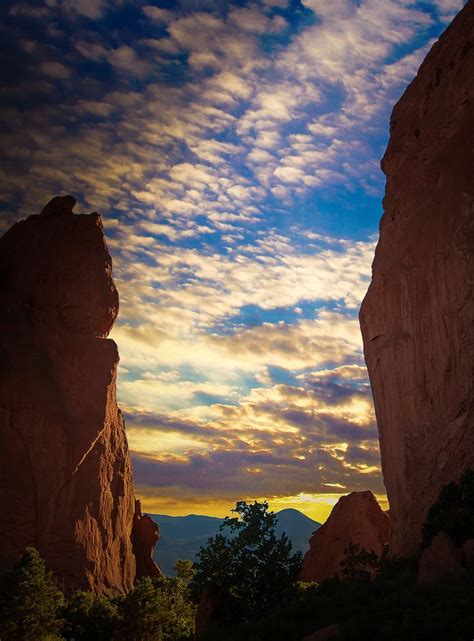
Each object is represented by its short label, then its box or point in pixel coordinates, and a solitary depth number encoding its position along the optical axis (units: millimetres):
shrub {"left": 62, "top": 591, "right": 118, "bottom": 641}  41156
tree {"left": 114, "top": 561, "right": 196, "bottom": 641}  33906
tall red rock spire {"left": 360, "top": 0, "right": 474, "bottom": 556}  33438
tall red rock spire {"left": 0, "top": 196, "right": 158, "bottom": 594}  51781
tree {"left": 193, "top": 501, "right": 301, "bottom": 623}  27000
